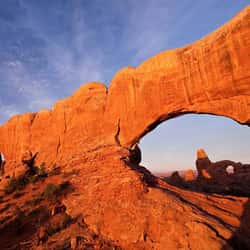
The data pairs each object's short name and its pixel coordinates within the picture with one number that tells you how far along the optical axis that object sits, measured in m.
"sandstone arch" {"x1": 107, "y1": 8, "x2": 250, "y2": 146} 10.37
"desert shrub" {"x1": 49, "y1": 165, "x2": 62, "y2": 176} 15.58
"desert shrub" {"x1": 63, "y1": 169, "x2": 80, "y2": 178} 13.64
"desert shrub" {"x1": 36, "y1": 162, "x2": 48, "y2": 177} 16.27
